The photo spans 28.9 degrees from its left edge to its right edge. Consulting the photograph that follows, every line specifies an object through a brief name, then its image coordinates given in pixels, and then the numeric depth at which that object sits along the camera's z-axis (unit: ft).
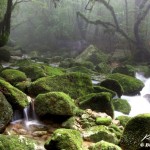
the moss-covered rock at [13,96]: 29.30
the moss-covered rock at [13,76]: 39.34
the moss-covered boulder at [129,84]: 50.27
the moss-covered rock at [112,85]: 45.16
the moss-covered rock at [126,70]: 64.98
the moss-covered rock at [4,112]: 25.98
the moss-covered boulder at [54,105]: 29.27
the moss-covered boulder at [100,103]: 33.01
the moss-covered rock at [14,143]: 20.44
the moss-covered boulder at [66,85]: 35.70
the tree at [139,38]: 89.56
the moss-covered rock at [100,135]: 25.66
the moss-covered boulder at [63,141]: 21.97
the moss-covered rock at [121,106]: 39.04
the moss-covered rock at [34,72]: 44.05
